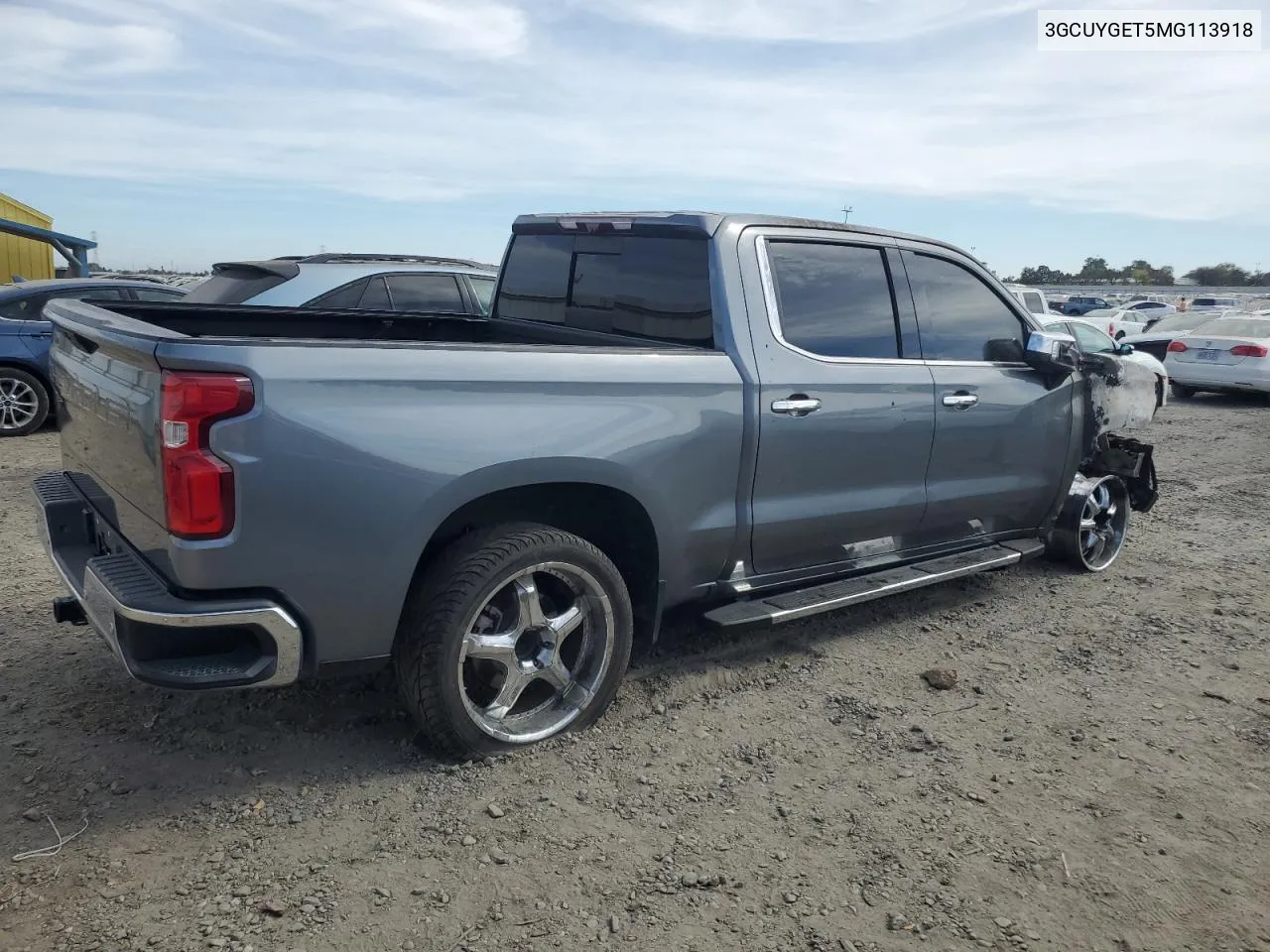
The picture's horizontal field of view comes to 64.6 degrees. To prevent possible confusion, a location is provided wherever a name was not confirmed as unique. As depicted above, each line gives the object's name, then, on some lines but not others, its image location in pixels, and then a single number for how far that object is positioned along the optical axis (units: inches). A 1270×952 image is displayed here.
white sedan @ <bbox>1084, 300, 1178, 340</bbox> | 952.3
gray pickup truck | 110.0
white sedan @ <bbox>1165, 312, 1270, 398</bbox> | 587.5
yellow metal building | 711.1
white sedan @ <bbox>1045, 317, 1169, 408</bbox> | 511.0
